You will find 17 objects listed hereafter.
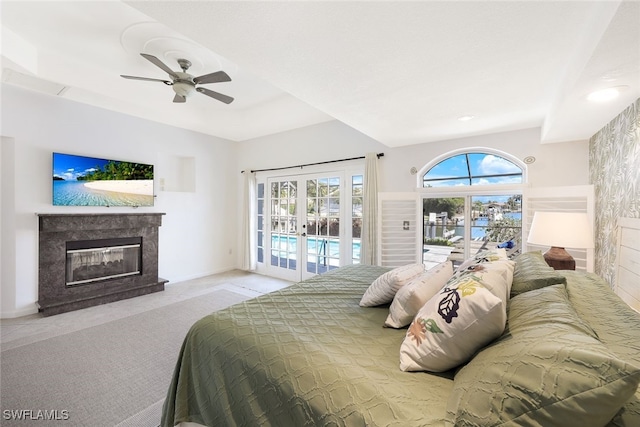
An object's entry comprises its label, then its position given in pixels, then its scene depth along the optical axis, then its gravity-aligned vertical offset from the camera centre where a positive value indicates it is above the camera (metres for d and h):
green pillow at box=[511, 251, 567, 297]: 1.33 -0.31
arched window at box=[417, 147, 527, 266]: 3.41 +0.18
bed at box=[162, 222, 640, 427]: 0.64 -0.56
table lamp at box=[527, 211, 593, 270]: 2.30 -0.16
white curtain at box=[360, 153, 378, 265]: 4.02 +0.04
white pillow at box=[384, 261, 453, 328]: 1.40 -0.42
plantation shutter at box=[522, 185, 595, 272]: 2.69 +0.13
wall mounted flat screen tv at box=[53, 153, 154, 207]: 3.63 +0.48
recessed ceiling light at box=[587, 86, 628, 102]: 1.76 +0.81
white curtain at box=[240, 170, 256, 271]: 5.70 -0.07
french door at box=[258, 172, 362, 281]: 4.55 -0.18
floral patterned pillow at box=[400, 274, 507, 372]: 0.97 -0.42
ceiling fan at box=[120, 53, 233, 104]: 2.76 +1.40
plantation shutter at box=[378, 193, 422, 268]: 3.88 -0.19
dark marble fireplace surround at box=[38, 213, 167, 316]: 3.49 -0.59
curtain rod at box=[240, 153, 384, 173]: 4.11 +0.90
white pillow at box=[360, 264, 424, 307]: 1.69 -0.45
